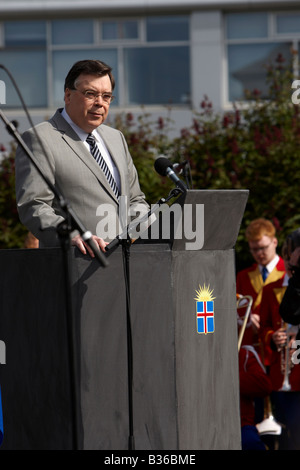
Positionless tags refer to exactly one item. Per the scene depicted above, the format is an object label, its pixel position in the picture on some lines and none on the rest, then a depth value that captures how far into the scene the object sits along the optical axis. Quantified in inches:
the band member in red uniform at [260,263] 518.0
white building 1282.0
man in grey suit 305.0
